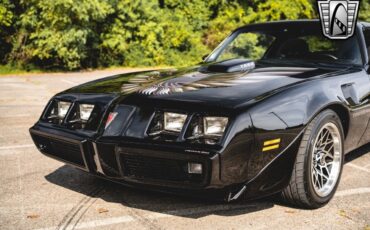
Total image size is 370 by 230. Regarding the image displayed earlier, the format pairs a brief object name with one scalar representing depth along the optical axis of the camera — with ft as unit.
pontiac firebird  8.92
